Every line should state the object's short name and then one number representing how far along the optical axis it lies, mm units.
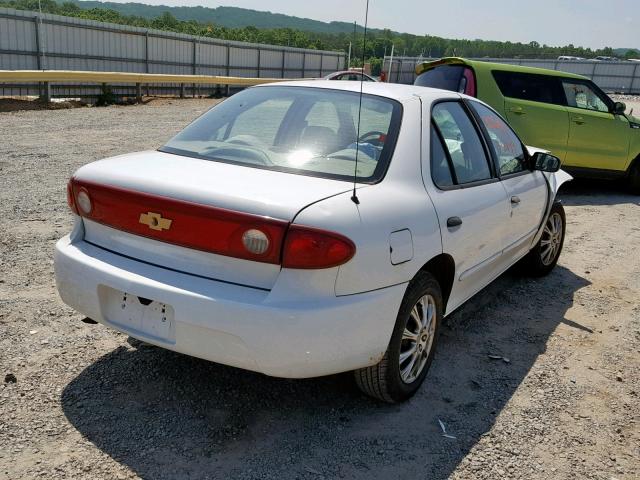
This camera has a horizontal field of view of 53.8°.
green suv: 8844
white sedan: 2654
